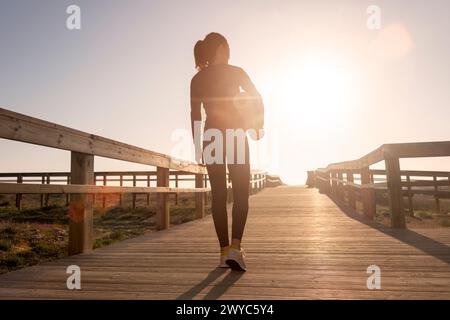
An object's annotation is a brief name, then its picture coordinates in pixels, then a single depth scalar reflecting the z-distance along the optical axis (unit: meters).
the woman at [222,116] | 3.40
